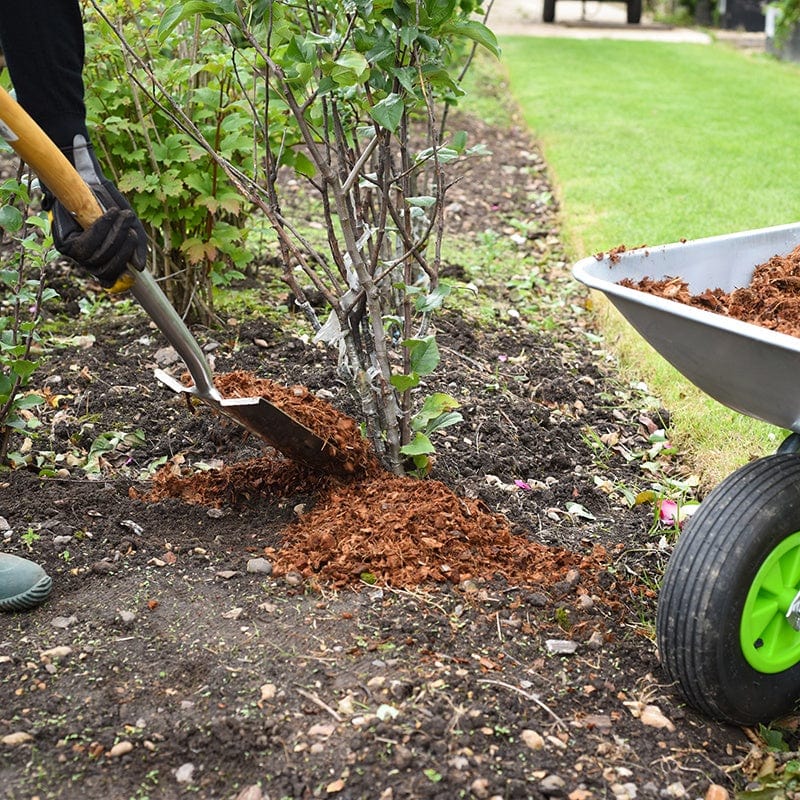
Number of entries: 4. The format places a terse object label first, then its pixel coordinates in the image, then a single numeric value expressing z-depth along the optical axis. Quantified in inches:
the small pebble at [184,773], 69.6
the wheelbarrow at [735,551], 72.6
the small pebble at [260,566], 92.2
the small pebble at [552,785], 69.0
